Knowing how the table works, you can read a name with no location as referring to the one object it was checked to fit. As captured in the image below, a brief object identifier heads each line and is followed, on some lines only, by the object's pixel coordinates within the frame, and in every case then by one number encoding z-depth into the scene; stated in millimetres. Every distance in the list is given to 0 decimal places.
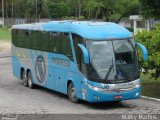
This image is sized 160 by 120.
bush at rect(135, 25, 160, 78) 18500
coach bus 15883
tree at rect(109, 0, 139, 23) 88062
